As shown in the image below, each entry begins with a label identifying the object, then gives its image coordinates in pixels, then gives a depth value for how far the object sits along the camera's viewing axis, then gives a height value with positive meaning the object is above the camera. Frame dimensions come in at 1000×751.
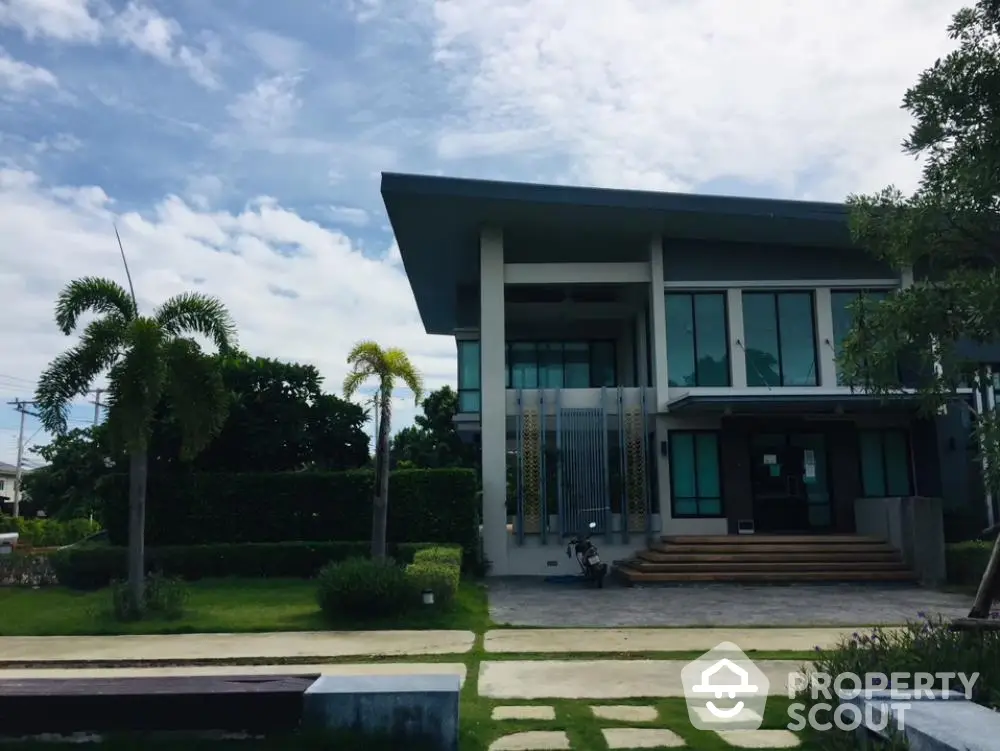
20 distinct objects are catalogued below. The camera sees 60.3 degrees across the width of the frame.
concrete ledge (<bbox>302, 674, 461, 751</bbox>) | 5.09 -1.26
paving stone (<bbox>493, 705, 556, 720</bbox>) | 6.16 -1.56
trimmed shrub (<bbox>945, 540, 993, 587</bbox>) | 15.01 -1.17
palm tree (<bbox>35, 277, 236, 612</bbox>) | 11.47 +1.76
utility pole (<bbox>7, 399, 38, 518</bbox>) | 46.31 +3.02
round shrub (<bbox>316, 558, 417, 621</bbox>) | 10.87 -1.18
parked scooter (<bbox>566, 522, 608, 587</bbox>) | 16.02 -1.20
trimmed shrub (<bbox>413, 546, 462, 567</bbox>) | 13.65 -0.94
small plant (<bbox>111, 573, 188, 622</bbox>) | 11.31 -1.35
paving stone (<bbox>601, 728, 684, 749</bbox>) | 5.50 -1.56
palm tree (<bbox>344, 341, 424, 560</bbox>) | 14.20 +2.04
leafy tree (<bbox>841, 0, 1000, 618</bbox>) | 6.13 +1.97
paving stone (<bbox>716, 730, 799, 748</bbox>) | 5.52 -1.57
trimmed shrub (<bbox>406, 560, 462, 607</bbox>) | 11.37 -1.09
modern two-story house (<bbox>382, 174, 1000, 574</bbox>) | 18.11 +2.12
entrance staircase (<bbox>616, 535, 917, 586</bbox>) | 16.03 -1.23
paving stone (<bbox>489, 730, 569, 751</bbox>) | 5.46 -1.57
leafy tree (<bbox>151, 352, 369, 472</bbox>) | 18.88 +1.68
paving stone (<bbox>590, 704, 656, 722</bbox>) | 6.12 -1.56
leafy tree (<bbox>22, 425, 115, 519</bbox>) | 18.34 +0.73
